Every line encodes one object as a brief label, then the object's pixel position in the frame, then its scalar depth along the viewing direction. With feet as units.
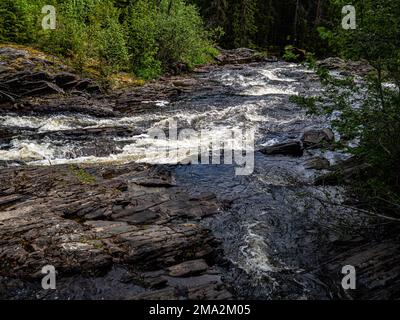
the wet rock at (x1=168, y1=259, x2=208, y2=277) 25.92
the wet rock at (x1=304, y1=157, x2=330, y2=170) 44.57
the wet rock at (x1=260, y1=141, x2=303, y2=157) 49.57
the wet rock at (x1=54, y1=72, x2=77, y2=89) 69.32
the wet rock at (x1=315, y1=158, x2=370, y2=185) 32.77
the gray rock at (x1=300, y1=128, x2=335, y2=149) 51.98
